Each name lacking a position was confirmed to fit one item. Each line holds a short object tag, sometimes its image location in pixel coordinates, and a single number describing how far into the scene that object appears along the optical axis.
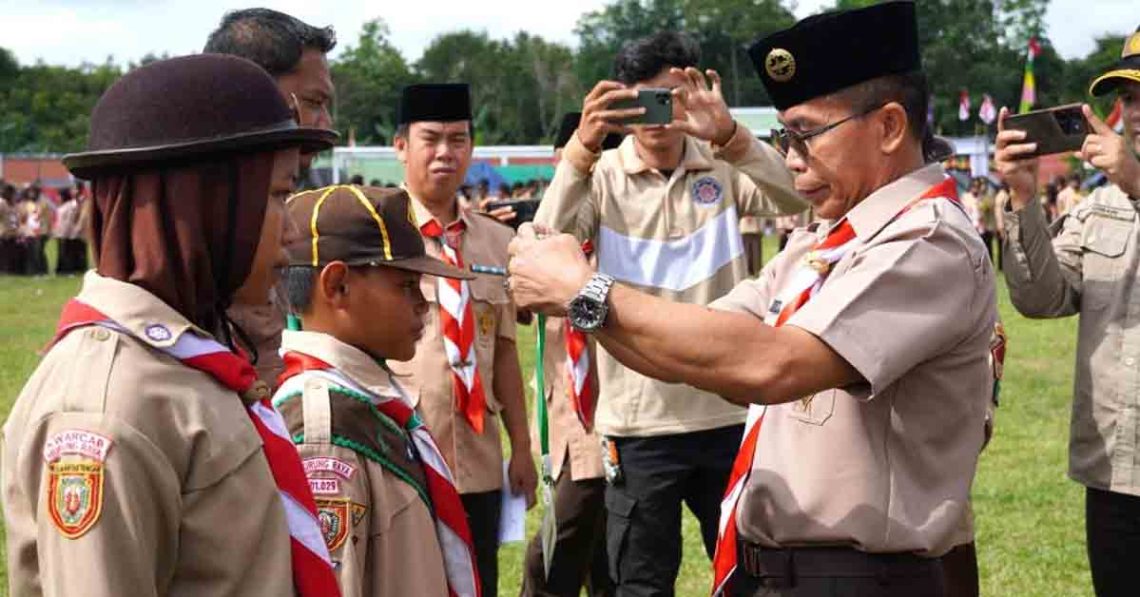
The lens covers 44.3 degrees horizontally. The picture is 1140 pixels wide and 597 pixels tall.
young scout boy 3.17
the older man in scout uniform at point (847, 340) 3.08
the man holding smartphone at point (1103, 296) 4.70
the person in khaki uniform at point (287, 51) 4.02
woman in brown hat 2.07
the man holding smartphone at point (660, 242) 5.28
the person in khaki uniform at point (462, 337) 5.29
